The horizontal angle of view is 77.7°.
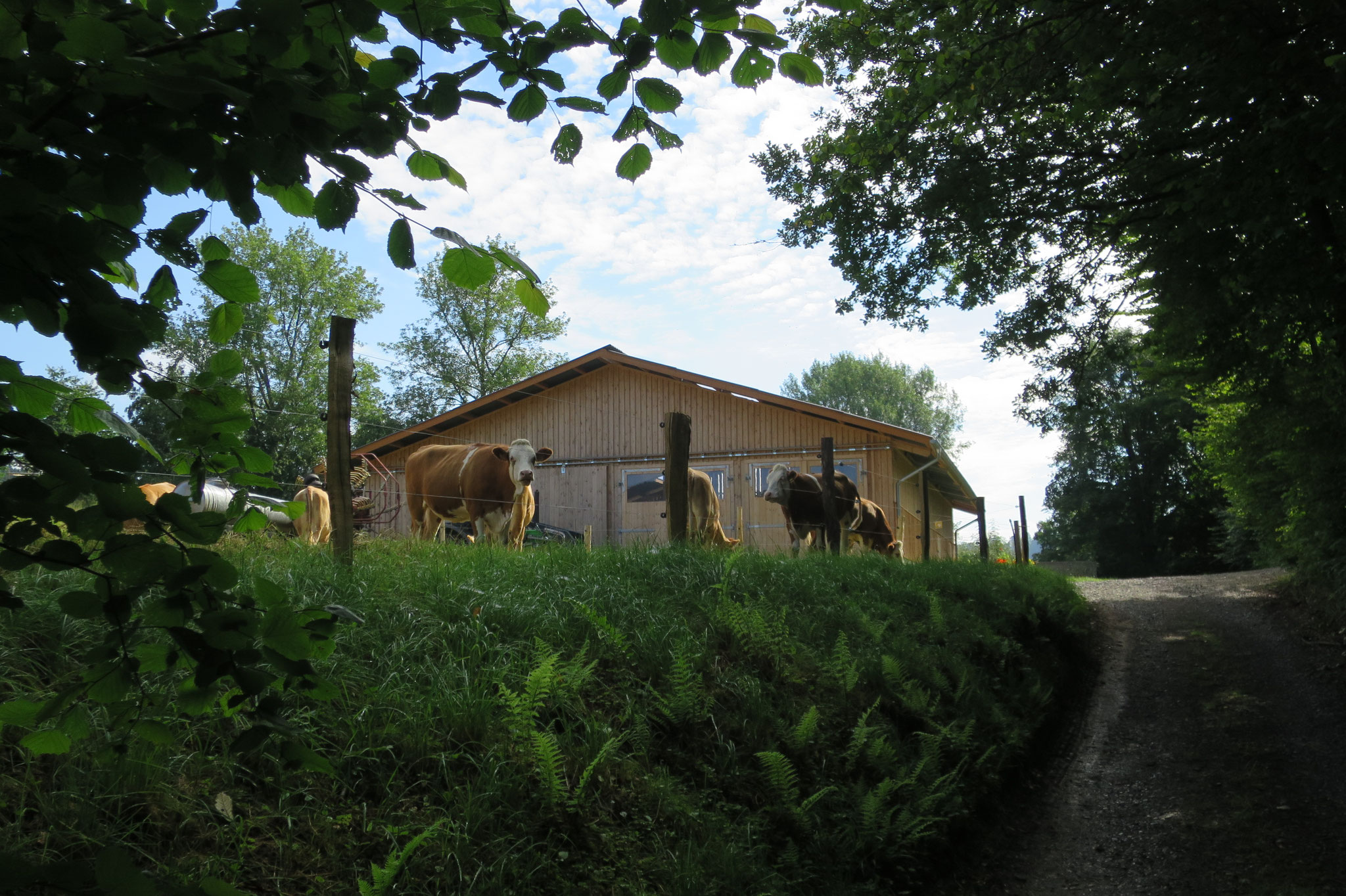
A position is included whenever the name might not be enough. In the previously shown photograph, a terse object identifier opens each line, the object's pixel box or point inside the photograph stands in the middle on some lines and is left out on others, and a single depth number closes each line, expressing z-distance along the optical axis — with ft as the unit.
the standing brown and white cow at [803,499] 52.70
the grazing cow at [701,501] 49.08
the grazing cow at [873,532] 55.77
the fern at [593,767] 12.17
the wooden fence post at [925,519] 48.78
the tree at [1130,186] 21.07
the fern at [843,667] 19.90
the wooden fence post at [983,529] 64.34
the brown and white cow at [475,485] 40.01
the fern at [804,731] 16.58
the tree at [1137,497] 136.56
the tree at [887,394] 244.01
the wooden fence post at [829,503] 40.24
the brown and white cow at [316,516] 35.24
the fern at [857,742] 17.31
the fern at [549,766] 12.03
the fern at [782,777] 14.78
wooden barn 65.98
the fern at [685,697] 15.62
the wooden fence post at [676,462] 29.68
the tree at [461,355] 155.12
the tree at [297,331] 127.65
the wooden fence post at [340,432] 19.25
